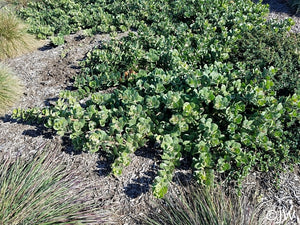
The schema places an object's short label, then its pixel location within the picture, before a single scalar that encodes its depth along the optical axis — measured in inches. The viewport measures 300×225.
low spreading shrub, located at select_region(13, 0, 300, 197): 95.1
